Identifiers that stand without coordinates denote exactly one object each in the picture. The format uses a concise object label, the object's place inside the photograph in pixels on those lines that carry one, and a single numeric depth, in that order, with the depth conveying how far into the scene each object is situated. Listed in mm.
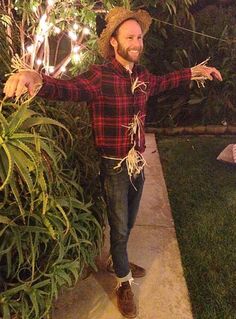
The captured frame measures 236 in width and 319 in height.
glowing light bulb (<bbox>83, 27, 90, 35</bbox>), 2757
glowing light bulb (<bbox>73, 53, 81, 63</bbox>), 2813
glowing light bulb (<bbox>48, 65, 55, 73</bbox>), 2907
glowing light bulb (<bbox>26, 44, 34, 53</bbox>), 2544
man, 1771
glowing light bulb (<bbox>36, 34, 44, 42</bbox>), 2531
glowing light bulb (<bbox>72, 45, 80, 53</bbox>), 2820
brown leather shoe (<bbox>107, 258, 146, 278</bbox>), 2254
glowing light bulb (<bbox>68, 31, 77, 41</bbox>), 2722
